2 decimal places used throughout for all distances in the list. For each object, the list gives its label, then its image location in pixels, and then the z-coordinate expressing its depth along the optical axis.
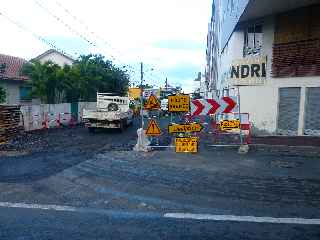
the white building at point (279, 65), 10.73
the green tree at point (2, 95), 14.90
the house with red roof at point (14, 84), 21.43
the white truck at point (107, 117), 14.70
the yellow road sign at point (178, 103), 8.18
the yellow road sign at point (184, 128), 8.14
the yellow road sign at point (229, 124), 8.55
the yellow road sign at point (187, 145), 8.45
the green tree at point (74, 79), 19.94
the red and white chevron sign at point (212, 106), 8.41
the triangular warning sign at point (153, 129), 8.59
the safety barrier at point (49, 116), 14.97
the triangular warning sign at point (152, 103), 8.81
